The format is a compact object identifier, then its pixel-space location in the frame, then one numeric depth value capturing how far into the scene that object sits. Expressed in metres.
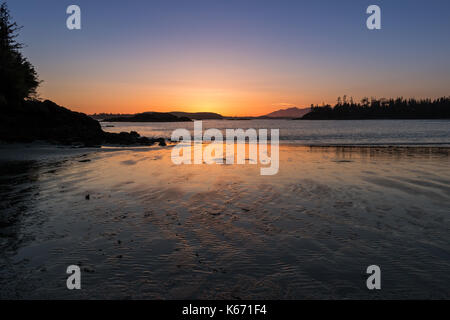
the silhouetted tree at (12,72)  32.09
